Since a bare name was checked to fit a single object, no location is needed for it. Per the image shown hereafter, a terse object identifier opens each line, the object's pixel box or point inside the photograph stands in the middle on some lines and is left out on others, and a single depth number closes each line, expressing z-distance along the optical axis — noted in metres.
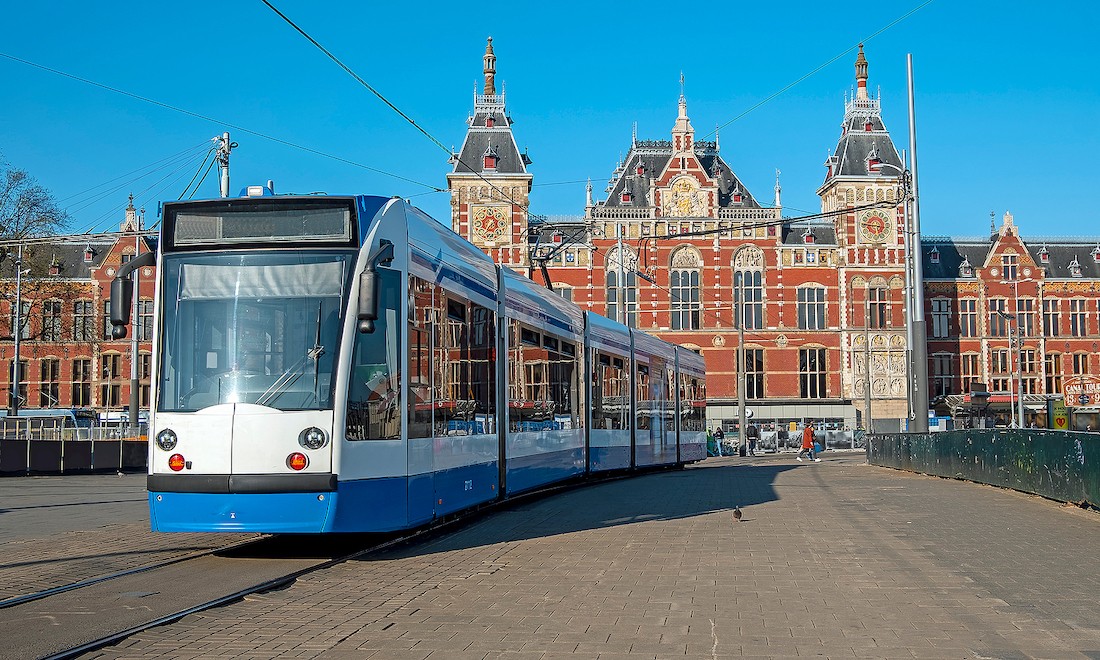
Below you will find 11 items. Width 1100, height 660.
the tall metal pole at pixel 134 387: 37.75
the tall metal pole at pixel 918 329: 24.97
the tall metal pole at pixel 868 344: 56.02
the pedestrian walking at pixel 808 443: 44.80
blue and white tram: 9.87
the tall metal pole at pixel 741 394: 53.62
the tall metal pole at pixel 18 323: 41.84
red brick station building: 64.88
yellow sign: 35.84
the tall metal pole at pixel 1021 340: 69.00
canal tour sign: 70.31
